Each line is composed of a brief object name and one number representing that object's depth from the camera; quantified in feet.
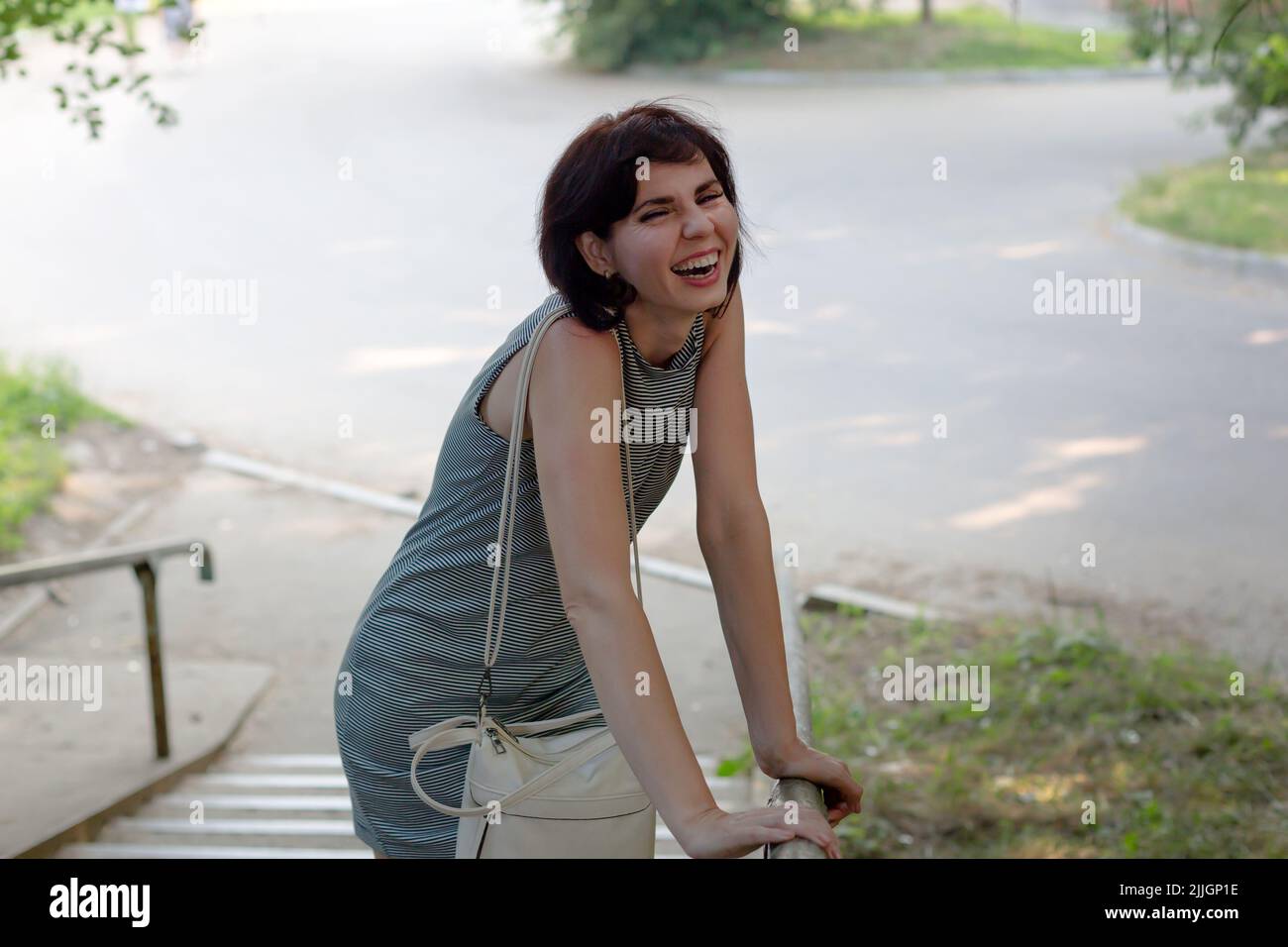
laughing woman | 5.56
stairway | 12.94
